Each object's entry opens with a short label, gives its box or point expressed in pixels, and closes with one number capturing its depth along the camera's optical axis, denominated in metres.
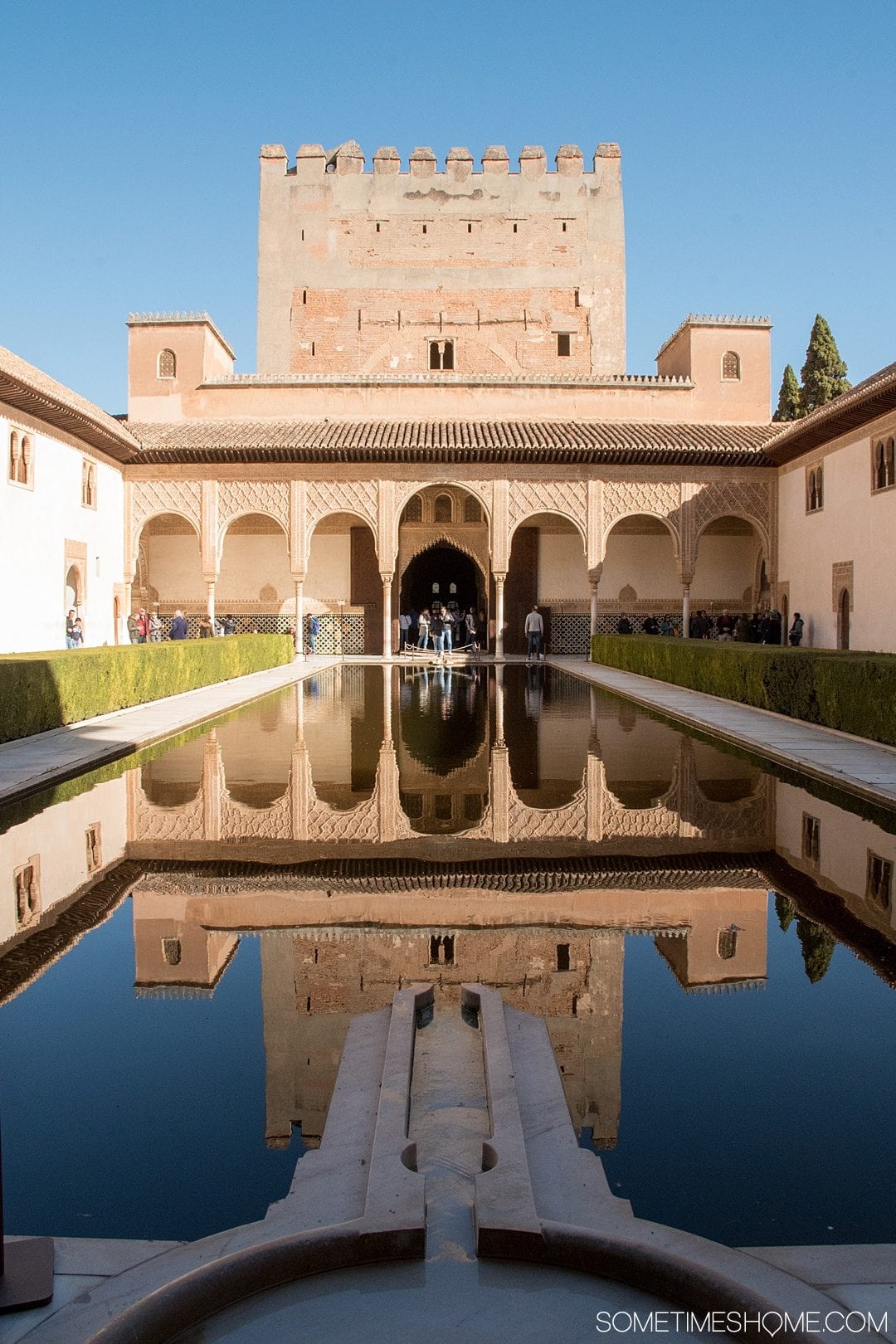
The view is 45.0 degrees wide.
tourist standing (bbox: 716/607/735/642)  23.77
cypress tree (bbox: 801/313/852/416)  33.12
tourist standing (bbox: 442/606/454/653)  24.03
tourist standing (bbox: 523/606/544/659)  23.61
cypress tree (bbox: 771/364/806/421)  35.50
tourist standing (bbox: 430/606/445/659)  26.94
